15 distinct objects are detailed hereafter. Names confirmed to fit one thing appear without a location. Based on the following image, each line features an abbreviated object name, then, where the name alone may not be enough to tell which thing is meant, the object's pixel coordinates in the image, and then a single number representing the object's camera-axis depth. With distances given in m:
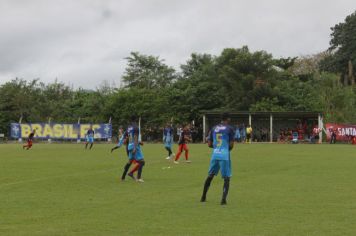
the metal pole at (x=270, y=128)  53.17
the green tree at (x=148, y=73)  75.94
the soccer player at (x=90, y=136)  39.94
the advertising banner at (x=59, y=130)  57.50
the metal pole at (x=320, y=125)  51.25
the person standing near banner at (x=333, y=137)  49.59
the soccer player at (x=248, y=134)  50.12
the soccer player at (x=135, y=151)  16.97
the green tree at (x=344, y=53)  73.12
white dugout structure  54.00
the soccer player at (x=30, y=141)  39.90
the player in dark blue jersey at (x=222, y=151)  12.09
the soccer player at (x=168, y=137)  26.77
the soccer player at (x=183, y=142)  25.25
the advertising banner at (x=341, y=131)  49.91
